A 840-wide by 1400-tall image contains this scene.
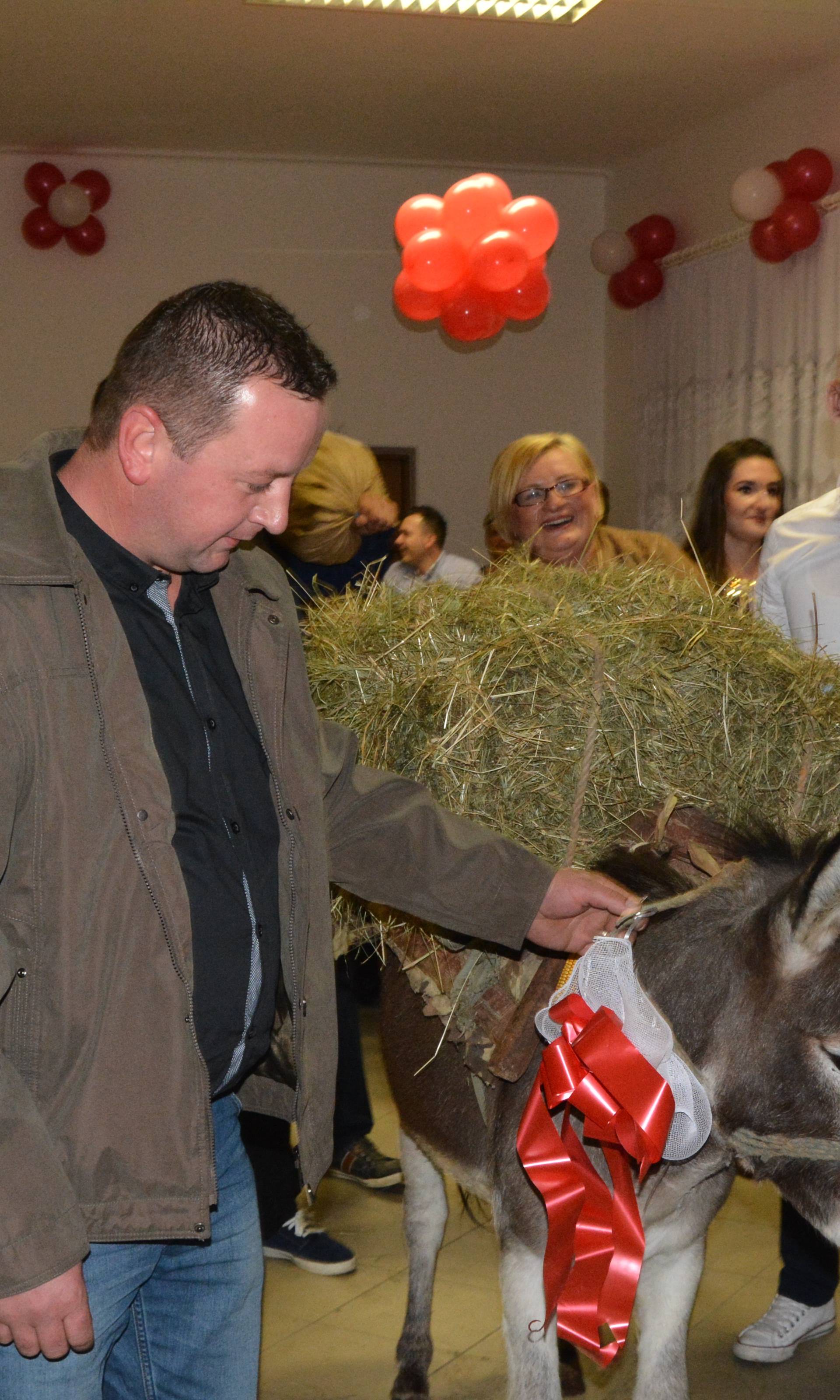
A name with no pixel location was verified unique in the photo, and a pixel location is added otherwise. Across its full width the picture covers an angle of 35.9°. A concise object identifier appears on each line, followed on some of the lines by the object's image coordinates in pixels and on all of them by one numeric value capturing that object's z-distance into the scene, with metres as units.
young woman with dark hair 4.12
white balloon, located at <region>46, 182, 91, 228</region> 8.88
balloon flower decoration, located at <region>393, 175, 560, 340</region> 7.13
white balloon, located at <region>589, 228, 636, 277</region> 9.36
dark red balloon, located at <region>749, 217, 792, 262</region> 7.68
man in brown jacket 1.42
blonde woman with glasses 3.23
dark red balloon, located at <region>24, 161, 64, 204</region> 8.90
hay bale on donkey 1.84
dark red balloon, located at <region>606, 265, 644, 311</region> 9.46
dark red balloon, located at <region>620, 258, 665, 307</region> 9.31
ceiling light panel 6.66
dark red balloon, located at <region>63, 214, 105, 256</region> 9.11
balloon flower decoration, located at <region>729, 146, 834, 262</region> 7.42
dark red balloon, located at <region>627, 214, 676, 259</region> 9.11
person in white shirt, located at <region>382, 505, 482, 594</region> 4.55
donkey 1.63
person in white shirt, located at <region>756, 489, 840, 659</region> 2.70
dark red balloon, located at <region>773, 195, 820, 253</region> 7.50
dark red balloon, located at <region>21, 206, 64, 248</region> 8.98
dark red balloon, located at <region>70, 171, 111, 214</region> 9.03
